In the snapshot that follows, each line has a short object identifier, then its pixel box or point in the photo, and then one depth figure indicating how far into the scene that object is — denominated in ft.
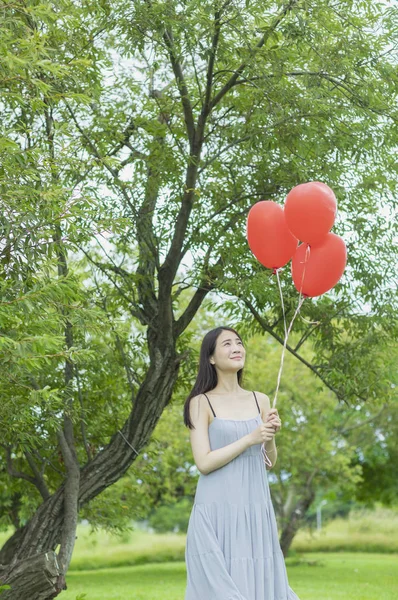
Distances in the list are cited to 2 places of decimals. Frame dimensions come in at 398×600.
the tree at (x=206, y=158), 21.40
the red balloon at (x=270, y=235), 15.94
